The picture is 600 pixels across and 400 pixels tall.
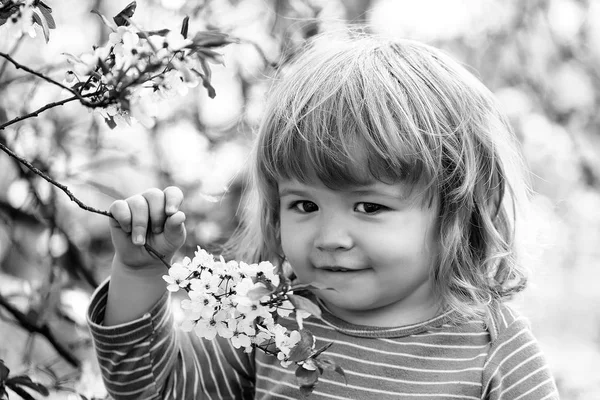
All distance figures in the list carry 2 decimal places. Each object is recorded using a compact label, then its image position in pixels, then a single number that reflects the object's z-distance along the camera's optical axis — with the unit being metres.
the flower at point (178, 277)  0.85
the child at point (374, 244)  0.95
